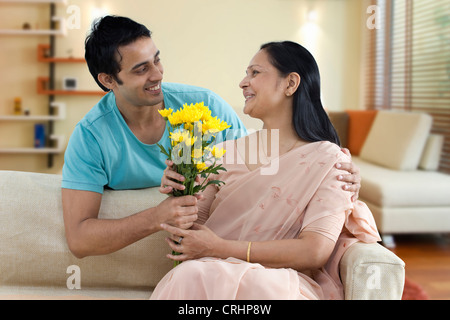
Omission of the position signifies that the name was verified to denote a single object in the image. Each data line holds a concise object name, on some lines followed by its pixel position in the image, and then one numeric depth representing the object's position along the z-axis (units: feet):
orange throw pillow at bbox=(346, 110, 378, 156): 14.96
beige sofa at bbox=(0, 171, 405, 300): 5.05
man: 4.71
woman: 3.84
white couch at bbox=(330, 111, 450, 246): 10.39
